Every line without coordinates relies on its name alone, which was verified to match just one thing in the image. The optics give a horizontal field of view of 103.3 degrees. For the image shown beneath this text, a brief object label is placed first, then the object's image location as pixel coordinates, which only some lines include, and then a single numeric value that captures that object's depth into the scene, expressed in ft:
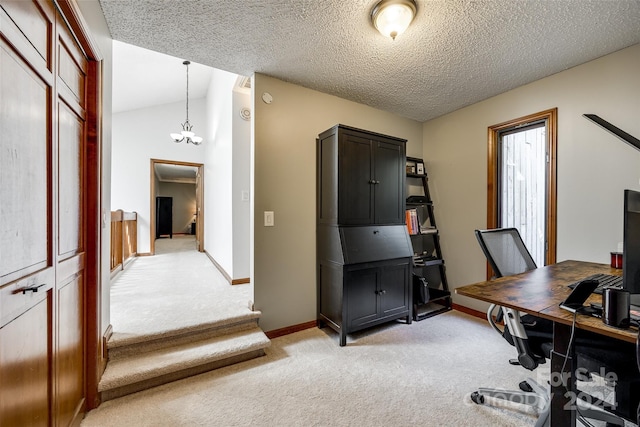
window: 7.50
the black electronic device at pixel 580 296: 3.38
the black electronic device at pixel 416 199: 10.27
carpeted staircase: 5.28
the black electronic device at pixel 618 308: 2.89
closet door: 2.69
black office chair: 4.17
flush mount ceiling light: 4.80
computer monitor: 3.09
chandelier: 15.47
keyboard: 4.32
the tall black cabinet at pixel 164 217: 30.73
